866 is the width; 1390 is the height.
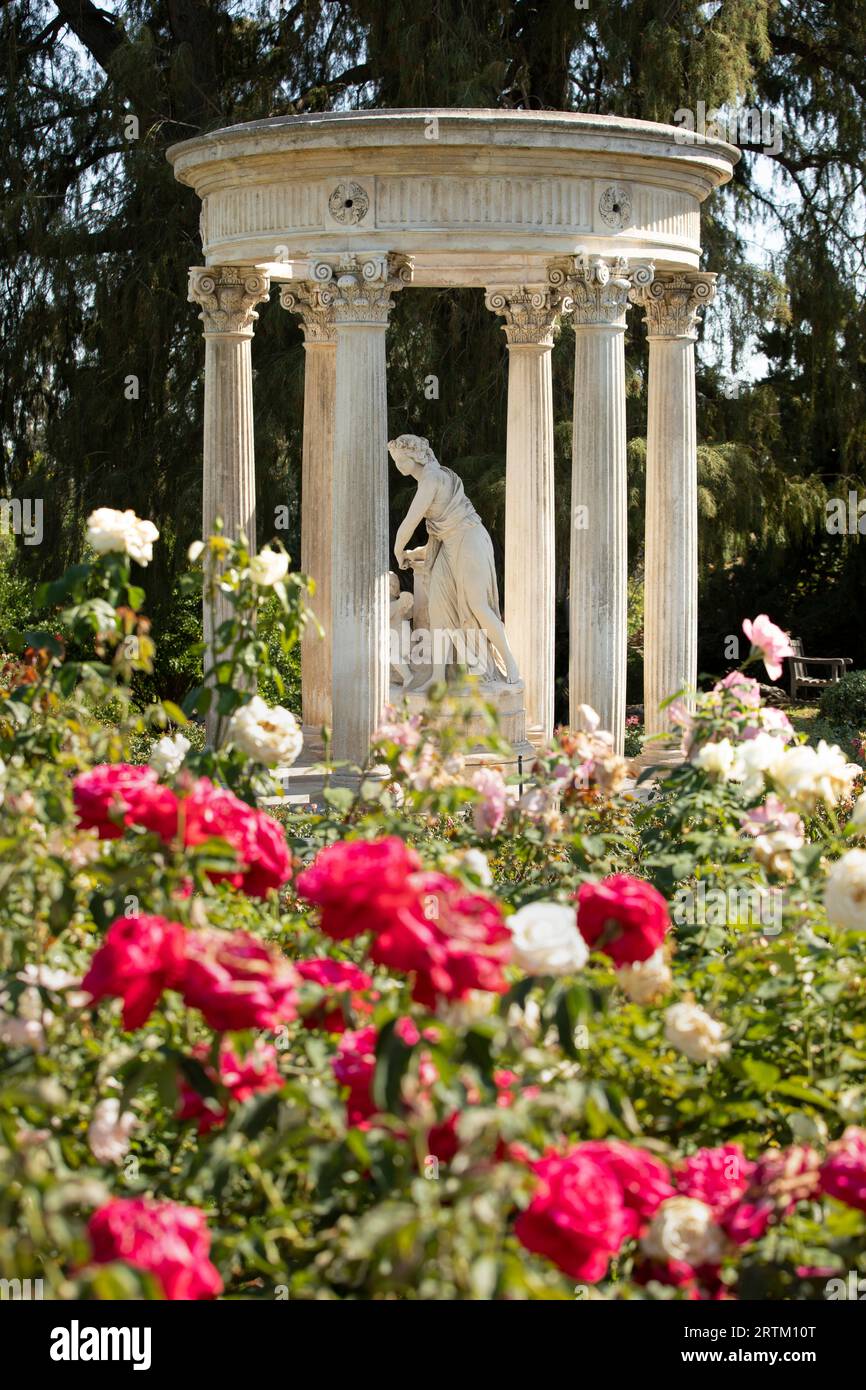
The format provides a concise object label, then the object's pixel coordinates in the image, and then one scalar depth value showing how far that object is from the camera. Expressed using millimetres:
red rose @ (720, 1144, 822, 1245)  6047
